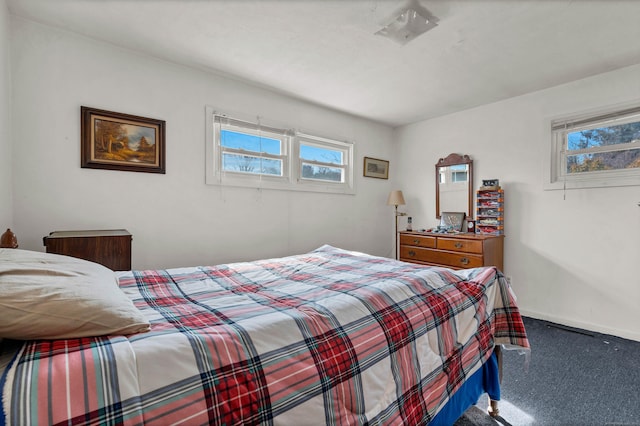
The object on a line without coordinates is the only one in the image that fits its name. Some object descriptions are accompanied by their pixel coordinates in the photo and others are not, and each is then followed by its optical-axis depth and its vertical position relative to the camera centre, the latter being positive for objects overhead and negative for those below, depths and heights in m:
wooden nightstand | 1.78 -0.23
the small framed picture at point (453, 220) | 3.67 -0.13
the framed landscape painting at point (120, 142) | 2.21 +0.56
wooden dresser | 3.12 -0.46
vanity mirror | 3.71 +0.34
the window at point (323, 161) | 3.56 +0.64
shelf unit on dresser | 3.34 -0.02
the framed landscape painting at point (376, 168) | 4.20 +0.63
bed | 0.63 -0.39
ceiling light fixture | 1.87 +1.25
